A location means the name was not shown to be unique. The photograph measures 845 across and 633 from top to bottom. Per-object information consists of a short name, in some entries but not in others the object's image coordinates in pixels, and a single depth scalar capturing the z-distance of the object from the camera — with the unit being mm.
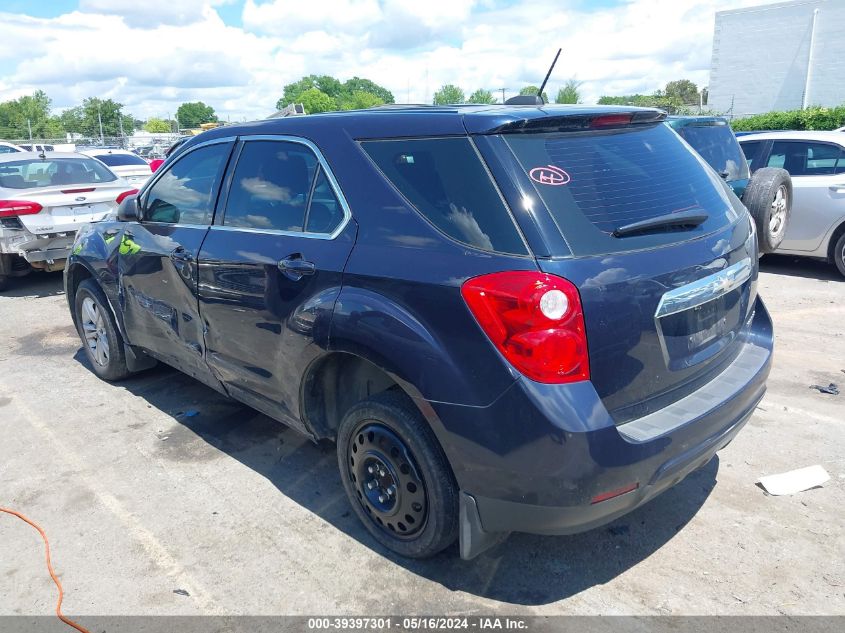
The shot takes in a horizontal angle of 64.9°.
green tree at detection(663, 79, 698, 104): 82312
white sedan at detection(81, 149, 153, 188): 14323
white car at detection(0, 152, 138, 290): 7824
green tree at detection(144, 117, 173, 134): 98562
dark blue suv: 2316
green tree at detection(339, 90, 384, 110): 90169
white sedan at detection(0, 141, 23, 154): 20388
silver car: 7688
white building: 41156
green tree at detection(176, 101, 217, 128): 114688
